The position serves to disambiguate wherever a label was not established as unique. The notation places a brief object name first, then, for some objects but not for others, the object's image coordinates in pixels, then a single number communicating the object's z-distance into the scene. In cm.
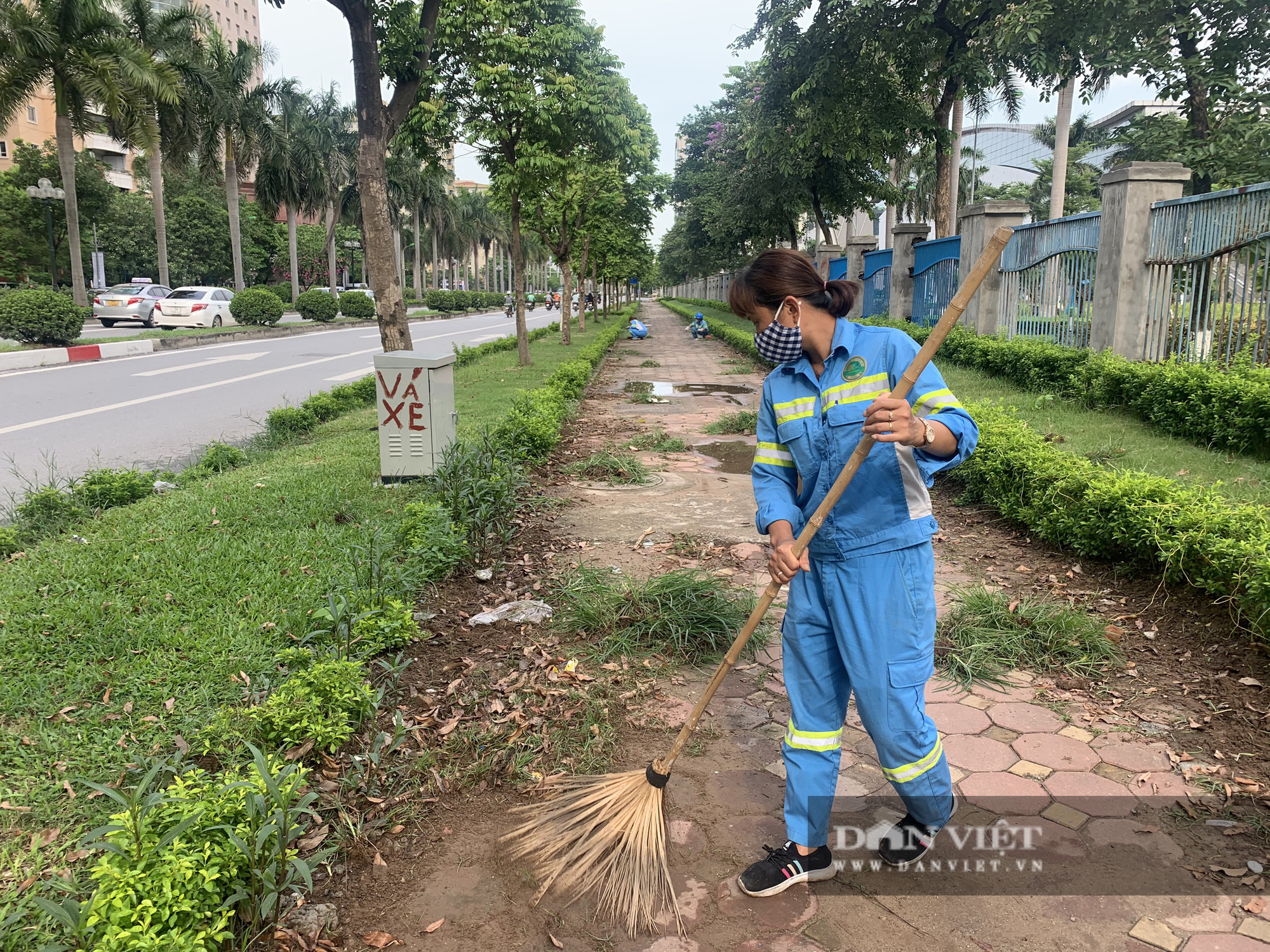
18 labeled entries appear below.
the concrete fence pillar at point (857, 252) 1891
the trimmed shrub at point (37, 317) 1638
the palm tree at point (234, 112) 2802
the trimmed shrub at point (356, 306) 3209
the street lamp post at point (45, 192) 2172
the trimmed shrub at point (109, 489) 555
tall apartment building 5224
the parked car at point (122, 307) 2561
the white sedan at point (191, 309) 2477
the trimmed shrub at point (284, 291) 4266
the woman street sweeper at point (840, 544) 209
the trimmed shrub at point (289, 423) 826
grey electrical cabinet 577
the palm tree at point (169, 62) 2502
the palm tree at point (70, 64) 1936
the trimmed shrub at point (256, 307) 2505
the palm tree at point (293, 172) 3406
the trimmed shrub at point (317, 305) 2958
